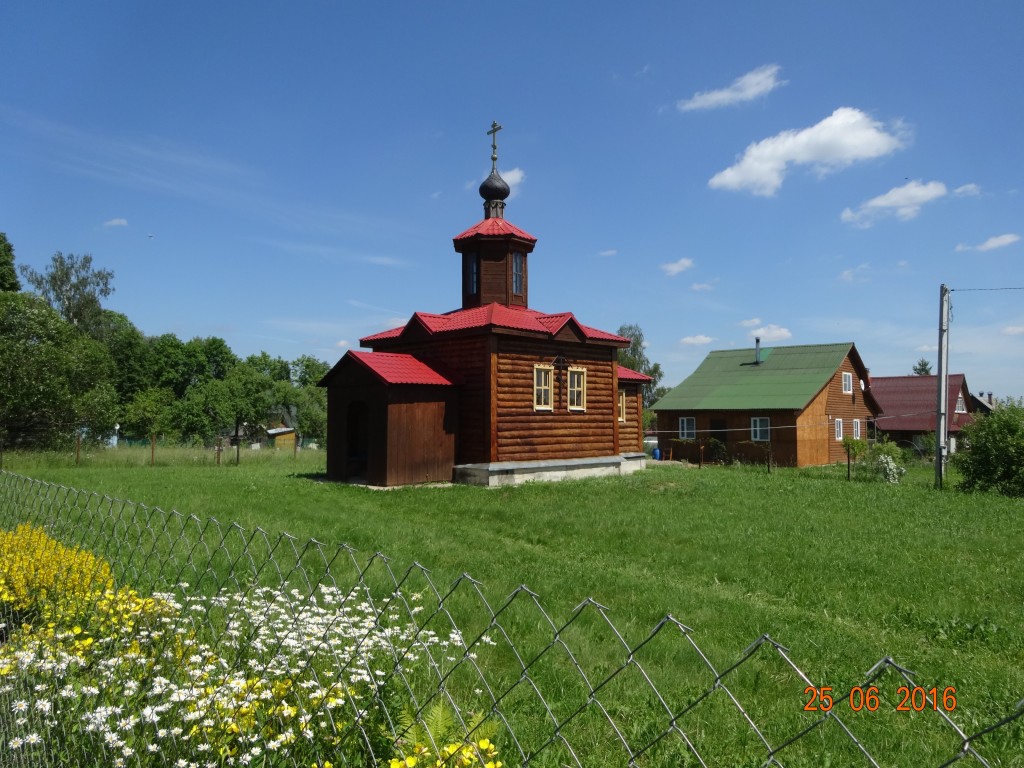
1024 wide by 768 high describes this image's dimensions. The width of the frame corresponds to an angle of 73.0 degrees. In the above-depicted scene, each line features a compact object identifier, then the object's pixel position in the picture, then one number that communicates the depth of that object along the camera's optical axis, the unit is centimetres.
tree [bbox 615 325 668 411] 6894
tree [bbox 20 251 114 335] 4697
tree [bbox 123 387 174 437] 5638
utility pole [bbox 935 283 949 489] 2011
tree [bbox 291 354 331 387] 8450
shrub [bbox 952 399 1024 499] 1812
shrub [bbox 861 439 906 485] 2077
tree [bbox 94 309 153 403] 6275
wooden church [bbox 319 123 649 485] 1717
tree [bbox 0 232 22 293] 4153
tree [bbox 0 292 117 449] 2728
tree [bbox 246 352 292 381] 7981
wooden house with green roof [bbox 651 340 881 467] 2925
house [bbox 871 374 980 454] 3706
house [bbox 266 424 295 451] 6399
